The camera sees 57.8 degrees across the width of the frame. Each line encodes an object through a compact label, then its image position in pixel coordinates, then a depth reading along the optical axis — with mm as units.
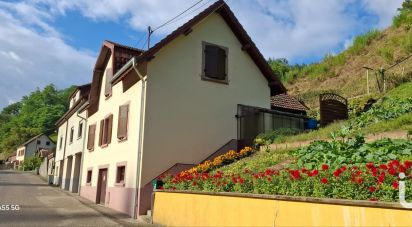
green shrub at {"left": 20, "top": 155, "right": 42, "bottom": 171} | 67012
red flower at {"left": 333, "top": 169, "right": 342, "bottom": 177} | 5827
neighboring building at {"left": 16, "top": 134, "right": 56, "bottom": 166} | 78312
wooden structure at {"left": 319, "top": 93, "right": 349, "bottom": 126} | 16781
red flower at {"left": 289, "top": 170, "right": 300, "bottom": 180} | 6582
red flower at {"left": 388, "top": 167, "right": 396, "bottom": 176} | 5426
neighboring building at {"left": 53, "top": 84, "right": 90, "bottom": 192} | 24359
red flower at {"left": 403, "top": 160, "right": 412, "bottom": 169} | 5309
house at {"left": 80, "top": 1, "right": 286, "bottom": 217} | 13469
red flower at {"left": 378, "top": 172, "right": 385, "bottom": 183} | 5309
